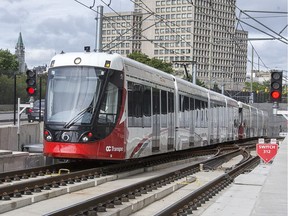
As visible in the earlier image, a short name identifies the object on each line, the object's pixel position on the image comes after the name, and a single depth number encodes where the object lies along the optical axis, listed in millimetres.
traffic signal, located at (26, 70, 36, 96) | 19891
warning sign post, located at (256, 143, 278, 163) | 19094
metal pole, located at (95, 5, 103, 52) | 21745
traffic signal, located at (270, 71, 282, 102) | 17438
